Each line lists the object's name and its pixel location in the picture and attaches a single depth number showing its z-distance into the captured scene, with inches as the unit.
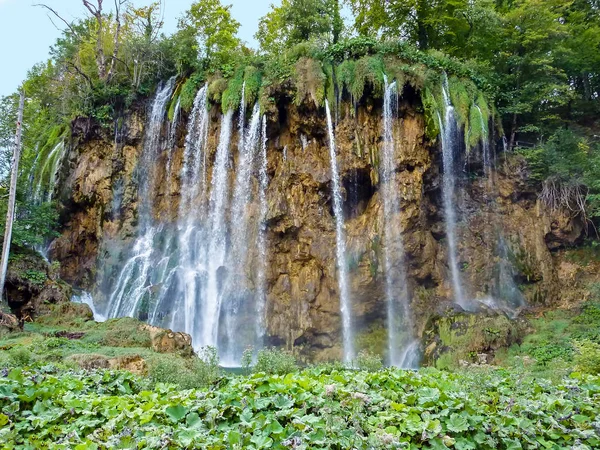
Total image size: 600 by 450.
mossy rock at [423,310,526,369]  530.9
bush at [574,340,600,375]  304.8
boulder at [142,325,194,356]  489.1
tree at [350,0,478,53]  910.4
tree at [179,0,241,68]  931.5
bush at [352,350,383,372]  323.9
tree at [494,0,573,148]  748.0
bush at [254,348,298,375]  319.9
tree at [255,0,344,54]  894.4
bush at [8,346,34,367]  323.4
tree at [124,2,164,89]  906.7
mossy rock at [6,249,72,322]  600.4
